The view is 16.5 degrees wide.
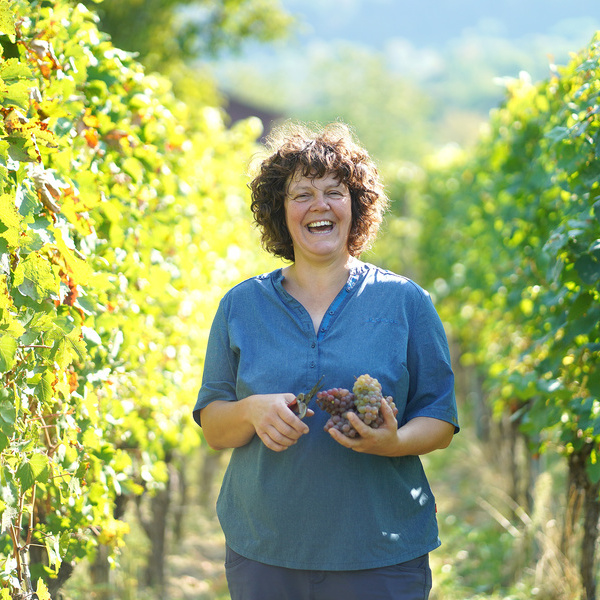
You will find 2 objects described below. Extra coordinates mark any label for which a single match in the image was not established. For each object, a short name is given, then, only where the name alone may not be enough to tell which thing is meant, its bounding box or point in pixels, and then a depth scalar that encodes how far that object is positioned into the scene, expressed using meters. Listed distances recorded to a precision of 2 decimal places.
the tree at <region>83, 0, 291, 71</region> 13.37
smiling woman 4.08
